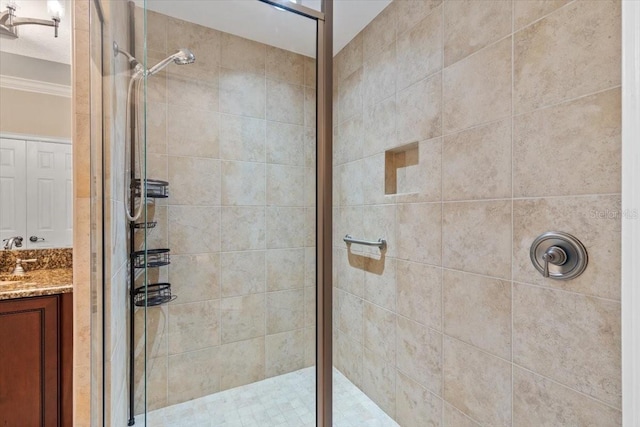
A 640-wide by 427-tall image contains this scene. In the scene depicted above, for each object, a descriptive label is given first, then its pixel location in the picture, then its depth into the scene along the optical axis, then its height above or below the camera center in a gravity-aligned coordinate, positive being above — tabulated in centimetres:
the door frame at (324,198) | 110 +5
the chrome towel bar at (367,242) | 161 -18
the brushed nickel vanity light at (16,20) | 99 +66
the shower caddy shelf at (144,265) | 123 -25
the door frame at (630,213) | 71 +0
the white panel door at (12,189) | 102 +7
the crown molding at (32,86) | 100 +44
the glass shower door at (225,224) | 130 -7
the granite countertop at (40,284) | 100 -27
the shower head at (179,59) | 129 +69
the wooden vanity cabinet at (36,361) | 97 -52
